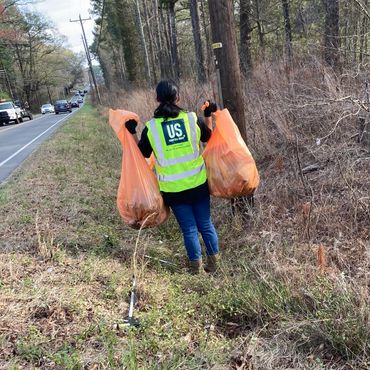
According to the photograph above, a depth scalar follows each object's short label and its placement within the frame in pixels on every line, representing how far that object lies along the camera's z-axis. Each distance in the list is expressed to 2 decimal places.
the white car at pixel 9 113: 30.06
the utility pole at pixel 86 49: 44.28
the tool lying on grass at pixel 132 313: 2.99
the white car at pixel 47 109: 50.67
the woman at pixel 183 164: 3.71
